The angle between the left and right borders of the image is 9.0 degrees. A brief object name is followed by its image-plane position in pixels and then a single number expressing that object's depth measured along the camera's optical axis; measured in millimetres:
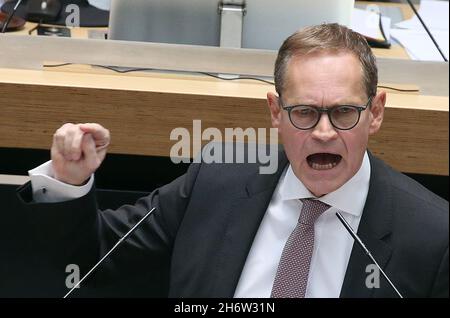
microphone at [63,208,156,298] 4048
